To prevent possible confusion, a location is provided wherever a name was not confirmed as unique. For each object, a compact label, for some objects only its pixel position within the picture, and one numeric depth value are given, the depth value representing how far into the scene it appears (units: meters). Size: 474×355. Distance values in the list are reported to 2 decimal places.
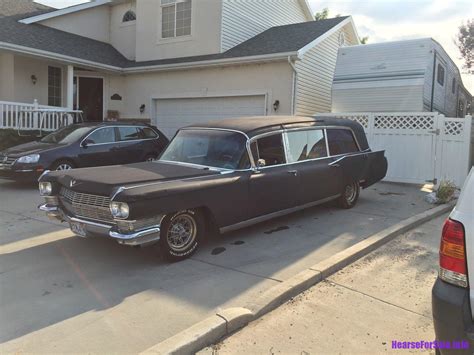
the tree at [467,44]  26.99
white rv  11.81
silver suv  2.38
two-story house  13.57
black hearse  4.70
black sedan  9.05
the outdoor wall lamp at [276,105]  13.23
